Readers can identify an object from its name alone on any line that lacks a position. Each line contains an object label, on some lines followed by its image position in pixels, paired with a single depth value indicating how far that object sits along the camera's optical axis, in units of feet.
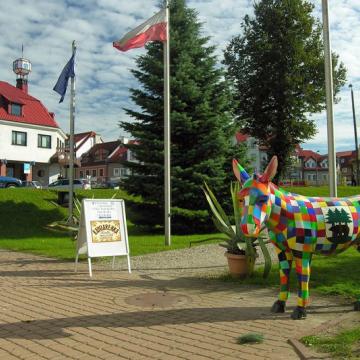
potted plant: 28.32
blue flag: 60.08
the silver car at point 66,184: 130.27
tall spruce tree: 60.29
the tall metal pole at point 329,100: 33.35
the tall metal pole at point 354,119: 154.59
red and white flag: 45.37
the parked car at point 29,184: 131.11
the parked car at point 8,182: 112.78
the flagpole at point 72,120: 58.46
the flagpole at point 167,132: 46.37
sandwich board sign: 31.81
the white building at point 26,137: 149.18
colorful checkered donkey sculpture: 19.03
